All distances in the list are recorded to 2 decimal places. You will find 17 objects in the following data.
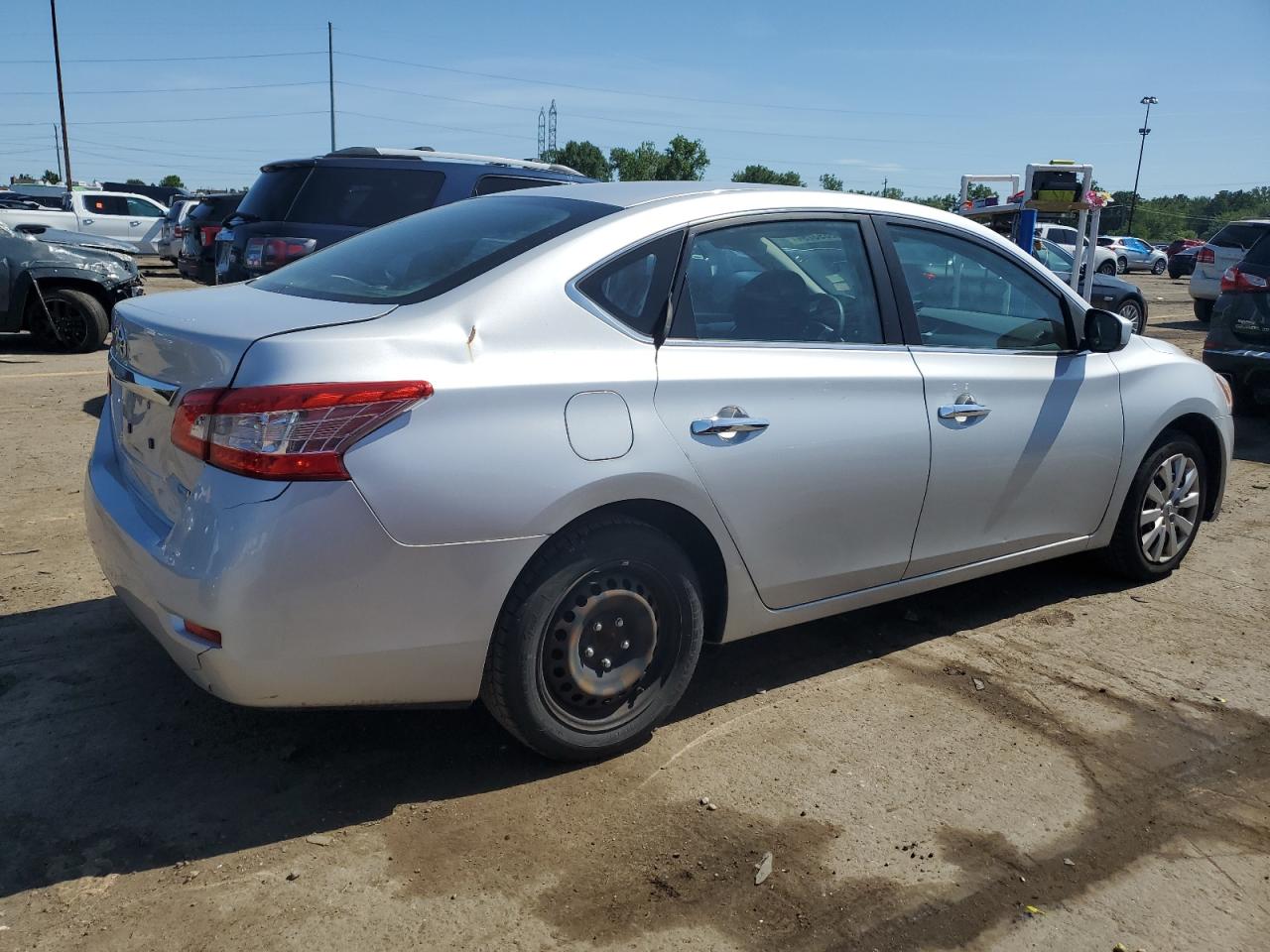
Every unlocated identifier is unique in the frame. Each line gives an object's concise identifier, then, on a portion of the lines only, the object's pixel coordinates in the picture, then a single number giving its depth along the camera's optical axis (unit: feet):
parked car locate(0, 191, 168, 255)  81.00
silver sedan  9.00
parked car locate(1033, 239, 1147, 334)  55.05
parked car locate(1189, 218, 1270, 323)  59.41
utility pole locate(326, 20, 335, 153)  194.70
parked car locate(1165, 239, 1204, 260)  161.94
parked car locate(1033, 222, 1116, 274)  74.18
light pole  276.12
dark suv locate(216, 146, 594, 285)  27.25
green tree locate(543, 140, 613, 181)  324.60
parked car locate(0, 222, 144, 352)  36.32
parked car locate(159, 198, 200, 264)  79.97
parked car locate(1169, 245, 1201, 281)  118.21
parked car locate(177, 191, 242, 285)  40.19
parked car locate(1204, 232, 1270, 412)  29.35
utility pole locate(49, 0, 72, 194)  137.18
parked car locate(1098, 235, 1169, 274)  120.57
